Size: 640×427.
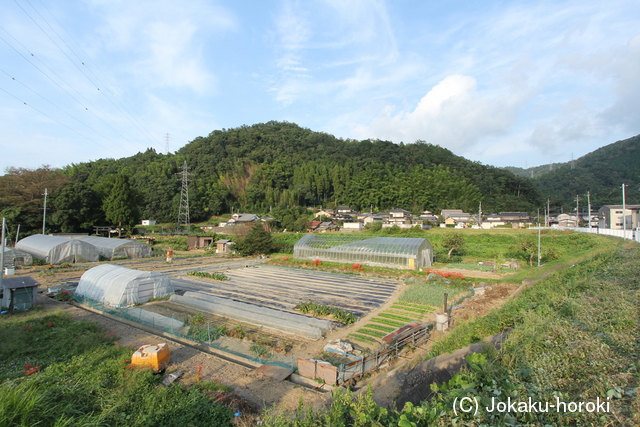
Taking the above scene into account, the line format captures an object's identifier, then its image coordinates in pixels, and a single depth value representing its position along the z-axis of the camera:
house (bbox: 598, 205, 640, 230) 37.19
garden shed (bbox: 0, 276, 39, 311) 11.49
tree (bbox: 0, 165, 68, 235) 32.19
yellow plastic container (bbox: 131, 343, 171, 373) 6.76
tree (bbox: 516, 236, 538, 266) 22.84
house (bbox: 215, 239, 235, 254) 33.75
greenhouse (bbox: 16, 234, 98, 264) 23.03
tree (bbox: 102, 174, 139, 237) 37.84
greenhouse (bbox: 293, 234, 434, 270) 21.84
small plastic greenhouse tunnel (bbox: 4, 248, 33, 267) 21.83
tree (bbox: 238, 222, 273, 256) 30.34
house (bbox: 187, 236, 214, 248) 37.81
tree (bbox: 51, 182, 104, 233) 34.06
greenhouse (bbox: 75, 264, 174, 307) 12.89
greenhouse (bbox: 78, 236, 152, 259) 26.45
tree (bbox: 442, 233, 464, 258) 25.89
